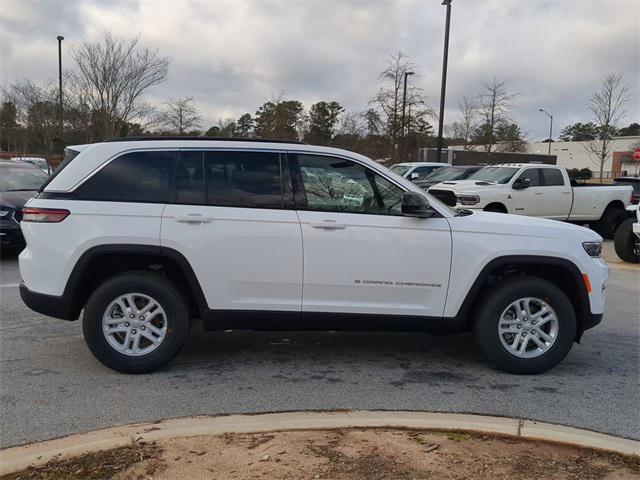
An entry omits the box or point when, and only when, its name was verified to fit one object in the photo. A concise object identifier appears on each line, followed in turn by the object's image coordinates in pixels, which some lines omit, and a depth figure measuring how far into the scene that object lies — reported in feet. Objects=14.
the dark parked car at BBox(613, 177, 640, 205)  48.01
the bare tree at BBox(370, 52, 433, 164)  88.69
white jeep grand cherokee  14.42
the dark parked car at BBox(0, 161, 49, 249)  30.58
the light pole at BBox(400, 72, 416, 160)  86.74
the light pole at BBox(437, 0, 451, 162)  65.87
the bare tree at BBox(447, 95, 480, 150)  112.78
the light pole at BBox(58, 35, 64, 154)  76.38
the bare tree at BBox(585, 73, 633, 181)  100.37
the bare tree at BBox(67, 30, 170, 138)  73.00
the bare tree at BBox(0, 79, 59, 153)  84.17
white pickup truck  41.52
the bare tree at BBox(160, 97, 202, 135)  89.15
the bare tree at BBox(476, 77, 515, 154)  102.78
